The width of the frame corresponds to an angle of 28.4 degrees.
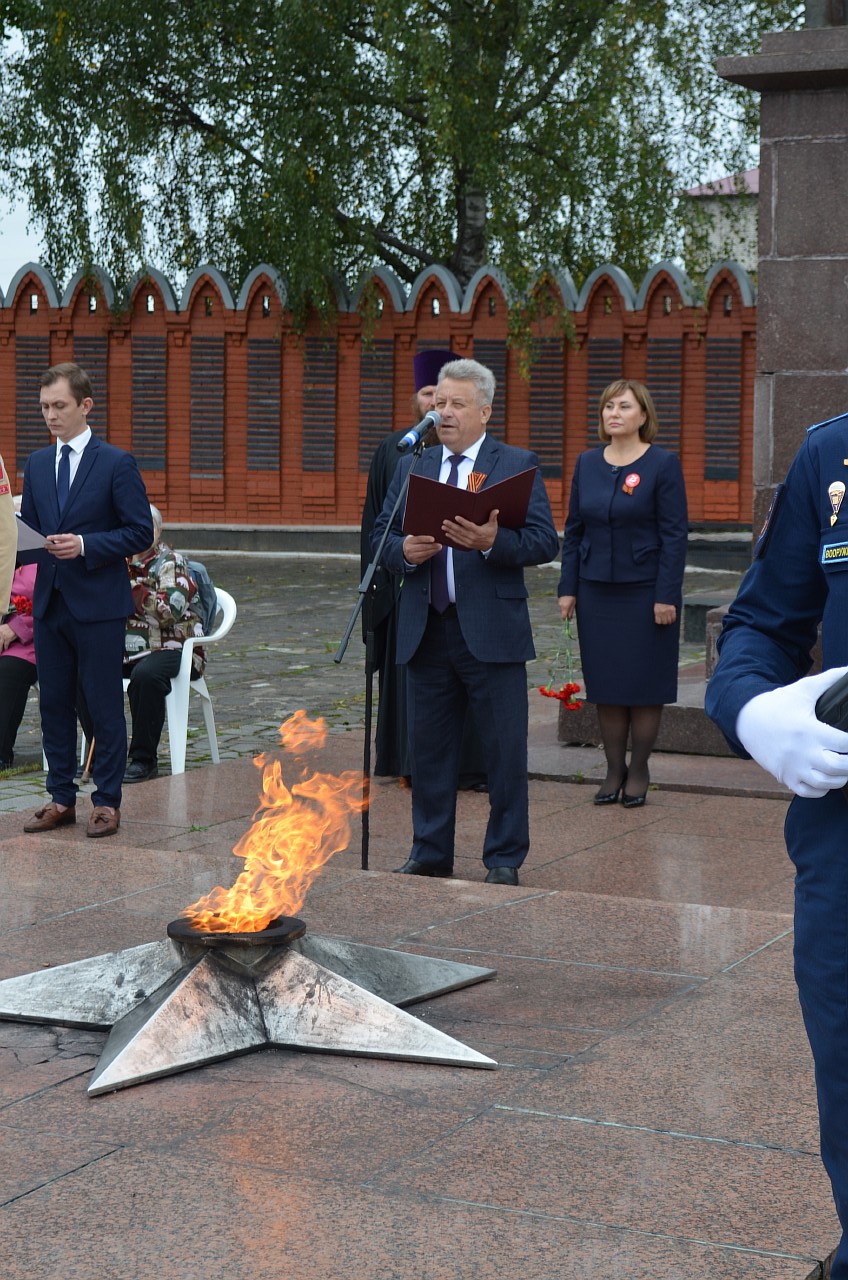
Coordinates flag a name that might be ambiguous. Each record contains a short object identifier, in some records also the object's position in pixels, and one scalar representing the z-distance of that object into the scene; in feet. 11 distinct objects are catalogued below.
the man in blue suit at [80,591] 22.95
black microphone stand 20.07
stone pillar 27.84
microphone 19.25
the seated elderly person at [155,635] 28.40
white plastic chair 28.17
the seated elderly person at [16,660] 29.60
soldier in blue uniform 7.36
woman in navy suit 25.04
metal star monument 13.01
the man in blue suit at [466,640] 20.21
